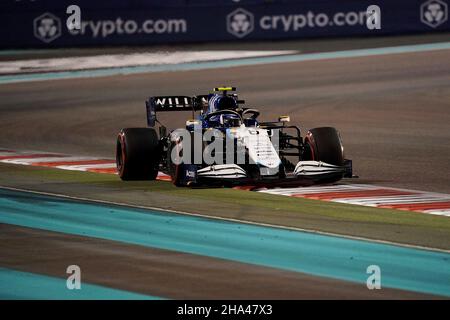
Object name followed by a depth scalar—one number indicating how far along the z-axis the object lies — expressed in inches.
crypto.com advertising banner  1299.2
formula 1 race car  595.5
